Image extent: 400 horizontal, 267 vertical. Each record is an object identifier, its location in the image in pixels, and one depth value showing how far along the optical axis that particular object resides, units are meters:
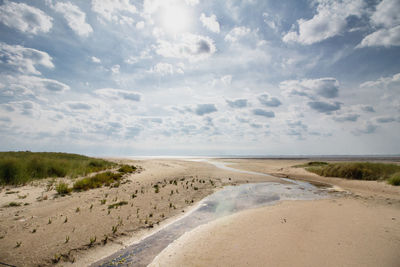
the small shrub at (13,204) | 9.79
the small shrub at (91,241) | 6.24
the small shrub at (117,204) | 10.14
